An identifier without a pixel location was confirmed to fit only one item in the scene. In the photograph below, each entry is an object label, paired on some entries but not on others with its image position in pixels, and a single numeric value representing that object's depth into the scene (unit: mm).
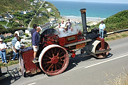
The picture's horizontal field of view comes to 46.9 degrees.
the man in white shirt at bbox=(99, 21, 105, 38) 10368
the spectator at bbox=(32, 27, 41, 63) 5660
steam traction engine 5785
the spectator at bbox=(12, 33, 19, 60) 7059
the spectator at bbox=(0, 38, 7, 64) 7414
